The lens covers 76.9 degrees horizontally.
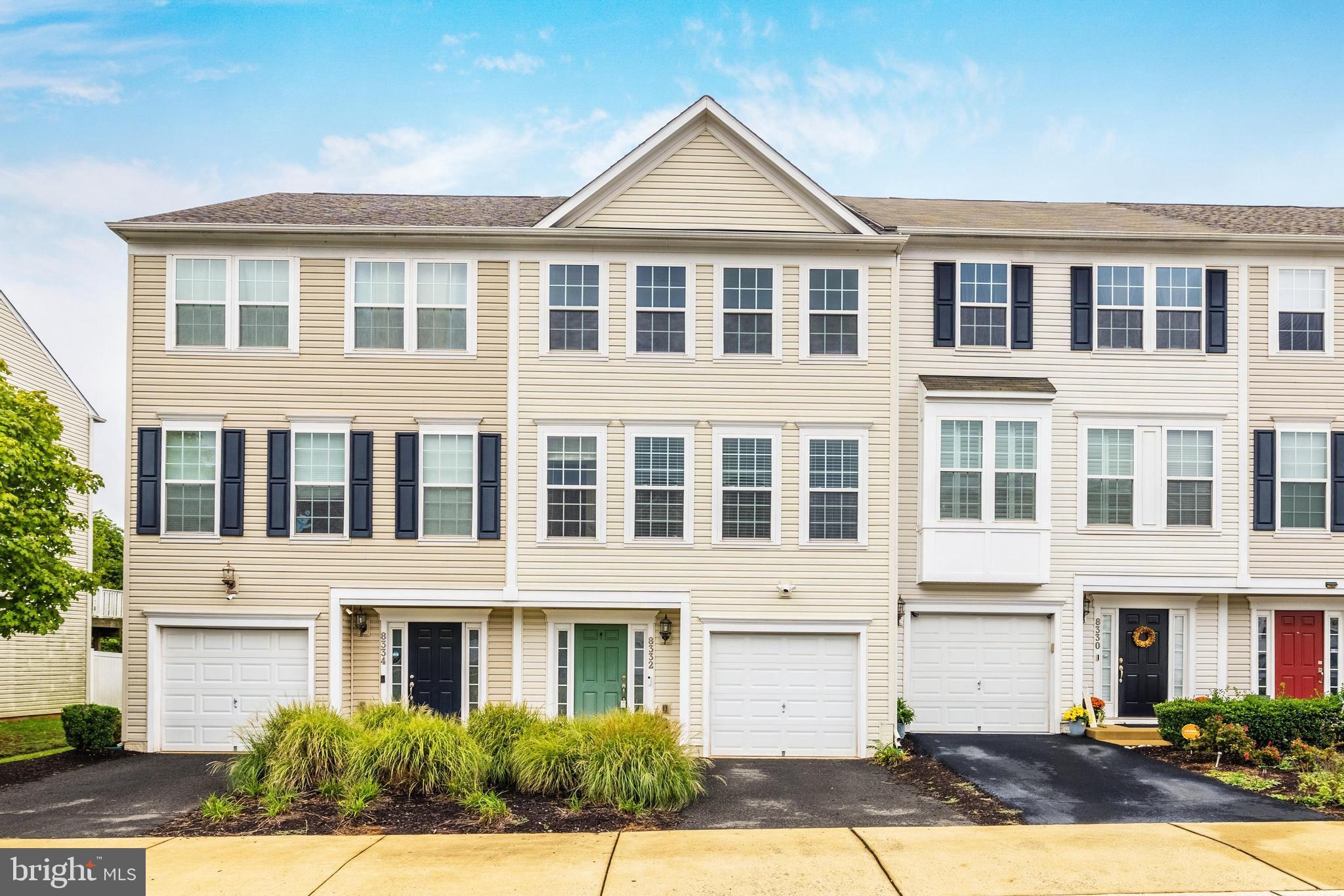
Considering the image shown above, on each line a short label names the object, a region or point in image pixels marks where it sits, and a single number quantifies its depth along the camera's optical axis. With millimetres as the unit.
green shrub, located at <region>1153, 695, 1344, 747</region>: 12164
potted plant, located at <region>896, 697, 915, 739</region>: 13617
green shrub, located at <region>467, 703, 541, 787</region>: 10086
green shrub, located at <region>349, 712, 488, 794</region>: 9711
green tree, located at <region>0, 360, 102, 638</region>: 11508
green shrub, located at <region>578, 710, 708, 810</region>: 9445
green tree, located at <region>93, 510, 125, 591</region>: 28594
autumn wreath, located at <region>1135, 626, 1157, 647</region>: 14484
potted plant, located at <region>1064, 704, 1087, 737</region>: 13938
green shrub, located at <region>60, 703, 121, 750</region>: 13008
